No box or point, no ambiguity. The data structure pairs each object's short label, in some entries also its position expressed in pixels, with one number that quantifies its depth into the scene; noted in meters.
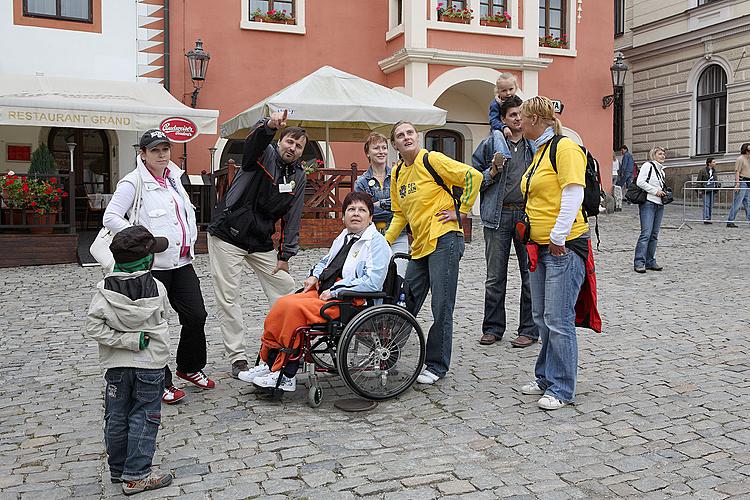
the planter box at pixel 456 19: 17.80
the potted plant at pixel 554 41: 20.05
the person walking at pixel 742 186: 16.88
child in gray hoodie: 3.62
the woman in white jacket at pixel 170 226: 4.78
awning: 11.92
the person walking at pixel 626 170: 22.23
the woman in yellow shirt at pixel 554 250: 4.79
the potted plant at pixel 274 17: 17.14
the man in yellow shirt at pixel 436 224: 5.23
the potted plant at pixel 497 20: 18.36
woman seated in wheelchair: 4.79
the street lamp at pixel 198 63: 15.72
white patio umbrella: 12.20
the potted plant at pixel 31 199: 11.30
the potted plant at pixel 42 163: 12.70
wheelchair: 4.76
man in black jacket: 5.38
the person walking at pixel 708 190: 17.33
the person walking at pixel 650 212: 10.45
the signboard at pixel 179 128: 12.95
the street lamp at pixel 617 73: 19.50
